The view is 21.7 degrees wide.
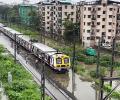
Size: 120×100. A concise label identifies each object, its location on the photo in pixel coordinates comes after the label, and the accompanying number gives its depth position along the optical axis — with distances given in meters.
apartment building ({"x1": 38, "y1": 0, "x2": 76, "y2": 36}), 60.69
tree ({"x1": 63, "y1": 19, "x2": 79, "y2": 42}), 53.46
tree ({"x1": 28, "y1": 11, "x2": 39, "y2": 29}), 72.69
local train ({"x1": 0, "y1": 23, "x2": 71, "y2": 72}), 30.81
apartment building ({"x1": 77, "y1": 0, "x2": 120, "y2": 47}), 50.78
